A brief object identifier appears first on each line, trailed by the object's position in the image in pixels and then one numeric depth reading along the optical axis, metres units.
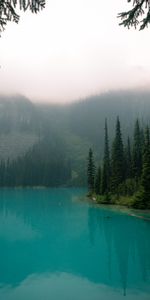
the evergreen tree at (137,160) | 78.44
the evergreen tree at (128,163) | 85.69
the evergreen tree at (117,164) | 79.81
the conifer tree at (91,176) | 99.57
